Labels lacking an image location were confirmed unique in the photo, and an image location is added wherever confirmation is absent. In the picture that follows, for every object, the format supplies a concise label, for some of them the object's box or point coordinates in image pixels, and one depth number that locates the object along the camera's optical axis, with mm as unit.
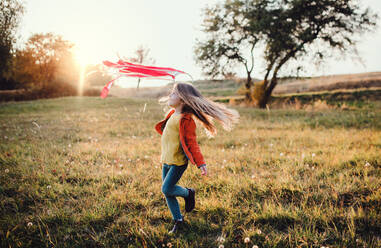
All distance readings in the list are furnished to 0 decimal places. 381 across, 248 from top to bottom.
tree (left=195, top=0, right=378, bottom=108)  17969
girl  2975
